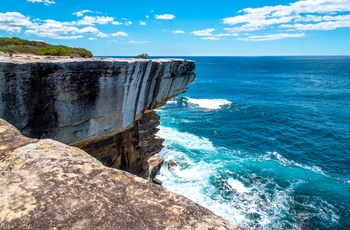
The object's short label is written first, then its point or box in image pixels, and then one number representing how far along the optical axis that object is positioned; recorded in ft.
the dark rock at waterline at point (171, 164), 85.28
